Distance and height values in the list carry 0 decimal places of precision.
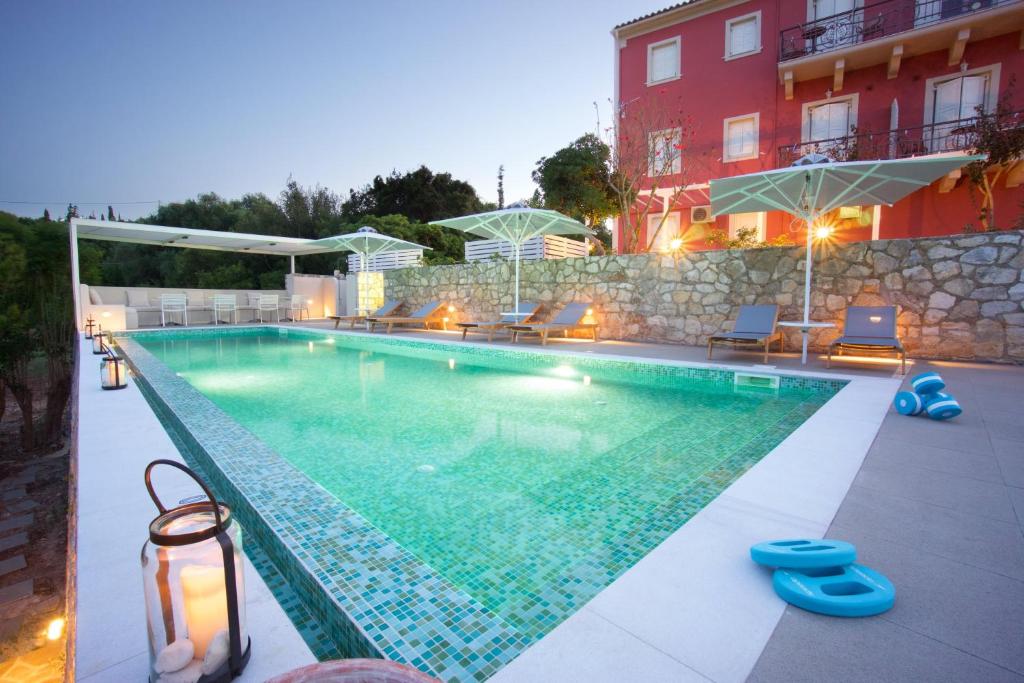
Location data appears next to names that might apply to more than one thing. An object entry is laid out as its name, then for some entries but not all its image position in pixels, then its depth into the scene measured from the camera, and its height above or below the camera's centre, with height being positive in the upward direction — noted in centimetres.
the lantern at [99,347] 606 -60
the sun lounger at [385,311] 1270 -18
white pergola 1149 +183
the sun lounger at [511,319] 921 -34
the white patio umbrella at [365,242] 1230 +165
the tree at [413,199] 2834 +619
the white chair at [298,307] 1602 -9
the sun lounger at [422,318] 1137 -33
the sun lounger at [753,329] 659 -37
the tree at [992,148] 911 +293
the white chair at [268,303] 1518 +4
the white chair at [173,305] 1355 -2
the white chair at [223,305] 1442 -2
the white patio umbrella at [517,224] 927 +162
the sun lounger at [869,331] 576 -36
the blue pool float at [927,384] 373 -63
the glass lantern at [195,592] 106 -65
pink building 1038 +514
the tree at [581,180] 1366 +354
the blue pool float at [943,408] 349 -76
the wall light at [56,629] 480 -328
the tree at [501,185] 3650 +898
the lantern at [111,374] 471 -68
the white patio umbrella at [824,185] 568 +153
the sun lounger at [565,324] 858 -37
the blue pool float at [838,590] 145 -89
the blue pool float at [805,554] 161 -85
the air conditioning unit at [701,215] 1305 +241
